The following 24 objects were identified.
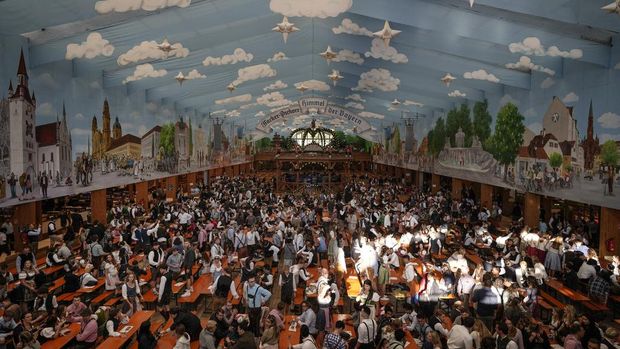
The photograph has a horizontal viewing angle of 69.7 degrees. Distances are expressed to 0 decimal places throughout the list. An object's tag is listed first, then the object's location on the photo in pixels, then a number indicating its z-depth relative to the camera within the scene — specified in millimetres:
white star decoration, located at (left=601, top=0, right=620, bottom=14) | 6987
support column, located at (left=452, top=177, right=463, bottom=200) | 23031
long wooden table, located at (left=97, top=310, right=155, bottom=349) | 6230
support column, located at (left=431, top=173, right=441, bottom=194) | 26403
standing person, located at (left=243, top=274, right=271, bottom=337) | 7363
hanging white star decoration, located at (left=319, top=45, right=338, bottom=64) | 15096
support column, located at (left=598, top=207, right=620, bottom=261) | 11492
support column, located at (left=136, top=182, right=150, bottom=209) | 19062
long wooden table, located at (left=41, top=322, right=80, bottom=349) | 6160
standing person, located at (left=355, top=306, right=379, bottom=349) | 6070
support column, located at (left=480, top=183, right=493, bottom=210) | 19594
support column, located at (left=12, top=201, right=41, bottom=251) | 12398
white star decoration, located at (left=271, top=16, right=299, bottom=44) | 11566
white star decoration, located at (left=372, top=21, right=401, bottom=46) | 10703
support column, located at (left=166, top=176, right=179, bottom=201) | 23625
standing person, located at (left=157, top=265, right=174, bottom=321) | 7893
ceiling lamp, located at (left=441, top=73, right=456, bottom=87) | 15477
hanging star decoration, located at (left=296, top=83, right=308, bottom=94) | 22400
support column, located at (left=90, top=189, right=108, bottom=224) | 14914
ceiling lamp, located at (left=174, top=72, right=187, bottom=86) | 14867
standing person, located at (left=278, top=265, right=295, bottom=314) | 8352
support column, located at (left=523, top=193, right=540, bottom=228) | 15219
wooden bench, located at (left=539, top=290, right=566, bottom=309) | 9405
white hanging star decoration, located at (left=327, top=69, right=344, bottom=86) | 18730
